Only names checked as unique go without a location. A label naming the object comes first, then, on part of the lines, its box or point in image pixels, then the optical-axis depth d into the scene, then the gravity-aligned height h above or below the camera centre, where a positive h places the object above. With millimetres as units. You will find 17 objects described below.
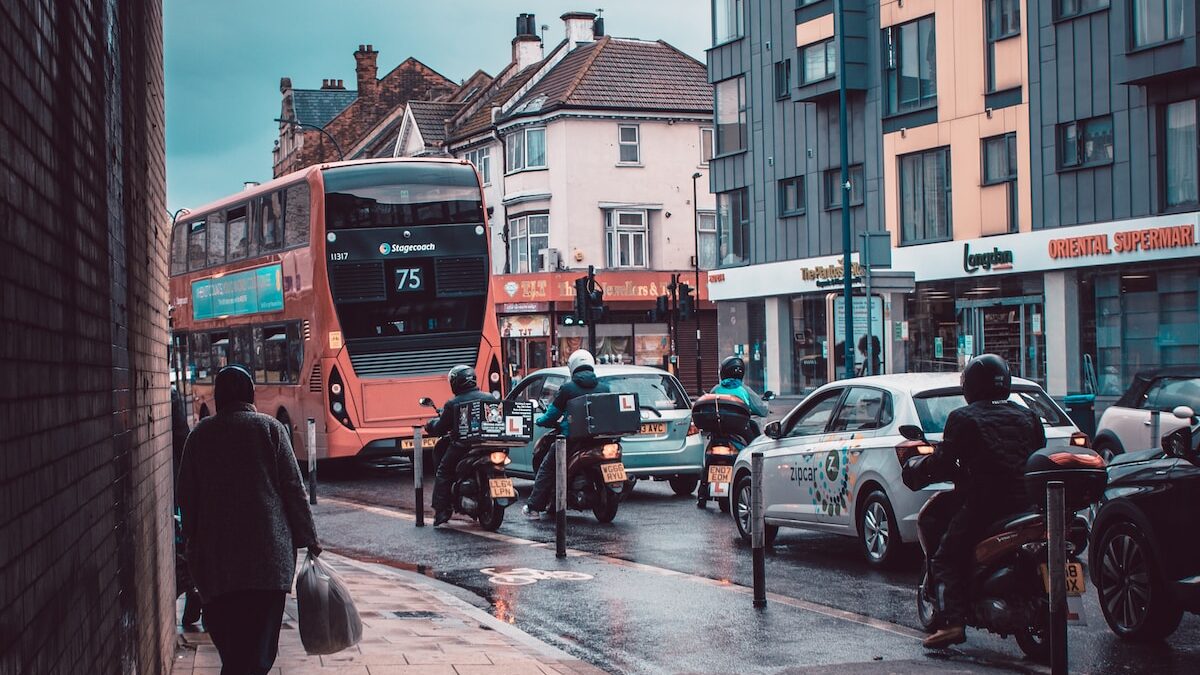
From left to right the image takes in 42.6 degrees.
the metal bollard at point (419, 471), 16469 -1256
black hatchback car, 8492 -1173
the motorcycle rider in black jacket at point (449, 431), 15758 -805
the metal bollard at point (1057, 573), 7113 -1079
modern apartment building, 30688 +3882
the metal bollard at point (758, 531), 10336 -1232
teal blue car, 18625 -976
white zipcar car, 12078 -892
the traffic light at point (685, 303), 42378 +1294
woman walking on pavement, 6777 -739
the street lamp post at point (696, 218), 56094 +5147
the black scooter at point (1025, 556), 7766 -1124
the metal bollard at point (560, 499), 13126 -1280
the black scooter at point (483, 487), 15711 -1368
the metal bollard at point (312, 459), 19547 -1313
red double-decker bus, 22969 +973
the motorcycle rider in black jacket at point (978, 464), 8211 -648
